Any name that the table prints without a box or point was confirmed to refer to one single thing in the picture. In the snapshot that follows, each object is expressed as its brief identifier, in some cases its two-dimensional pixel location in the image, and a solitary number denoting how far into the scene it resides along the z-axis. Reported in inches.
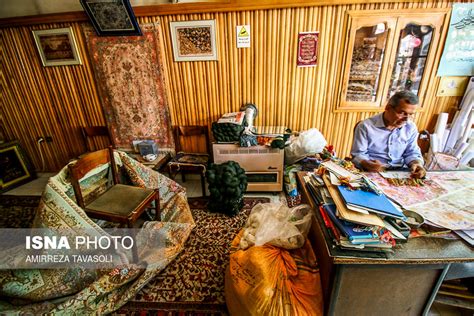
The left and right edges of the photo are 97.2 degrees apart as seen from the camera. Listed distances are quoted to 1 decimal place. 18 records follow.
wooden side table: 105.1
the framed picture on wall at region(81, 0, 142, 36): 95.1
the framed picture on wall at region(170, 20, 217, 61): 100.1
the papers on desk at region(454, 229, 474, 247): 35.2
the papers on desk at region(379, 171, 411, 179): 56.1
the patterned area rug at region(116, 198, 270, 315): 58.2
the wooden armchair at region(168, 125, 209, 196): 103.9
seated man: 69.4
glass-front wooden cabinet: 93.0
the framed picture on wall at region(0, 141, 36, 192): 119.7
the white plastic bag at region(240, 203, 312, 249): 50.6
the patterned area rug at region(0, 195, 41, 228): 91.4
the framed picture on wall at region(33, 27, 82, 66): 107.3
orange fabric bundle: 41.8
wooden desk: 33.9
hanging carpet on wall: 105.9
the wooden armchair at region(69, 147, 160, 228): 63.8
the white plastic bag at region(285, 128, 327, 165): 97.4
